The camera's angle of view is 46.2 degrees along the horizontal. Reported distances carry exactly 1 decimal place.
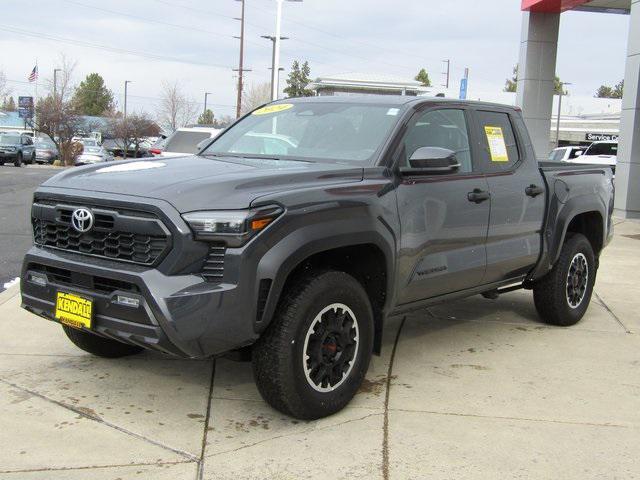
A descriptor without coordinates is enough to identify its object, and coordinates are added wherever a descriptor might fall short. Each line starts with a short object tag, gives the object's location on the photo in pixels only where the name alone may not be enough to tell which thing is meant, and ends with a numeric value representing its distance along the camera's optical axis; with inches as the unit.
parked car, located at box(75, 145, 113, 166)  1622.8
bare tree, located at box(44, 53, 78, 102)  2156.5
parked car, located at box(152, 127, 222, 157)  567.8
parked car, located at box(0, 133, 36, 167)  1412.4
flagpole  2160.4
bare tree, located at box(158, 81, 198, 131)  2928.2
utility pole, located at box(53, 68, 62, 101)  2203.5
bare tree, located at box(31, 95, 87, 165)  1770.8
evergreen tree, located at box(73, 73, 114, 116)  4072.3
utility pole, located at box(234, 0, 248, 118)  2026.6
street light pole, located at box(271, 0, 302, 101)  896.3
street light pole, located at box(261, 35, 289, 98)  929.3
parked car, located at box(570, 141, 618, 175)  942.3
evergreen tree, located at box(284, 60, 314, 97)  2797.7
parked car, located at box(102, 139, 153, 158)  2152.6
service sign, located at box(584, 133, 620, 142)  1930.6
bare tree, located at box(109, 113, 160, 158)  2314.2
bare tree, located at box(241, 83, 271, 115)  2387.4
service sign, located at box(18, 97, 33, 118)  2287.4
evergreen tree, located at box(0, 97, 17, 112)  3799.2
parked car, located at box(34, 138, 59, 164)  1665.8
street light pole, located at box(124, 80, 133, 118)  3755.9
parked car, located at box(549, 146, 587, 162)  1001.1
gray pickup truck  145.5
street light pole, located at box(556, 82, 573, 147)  1994.8
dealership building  769.6
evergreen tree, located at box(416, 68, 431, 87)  3117.1
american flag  2332.4
